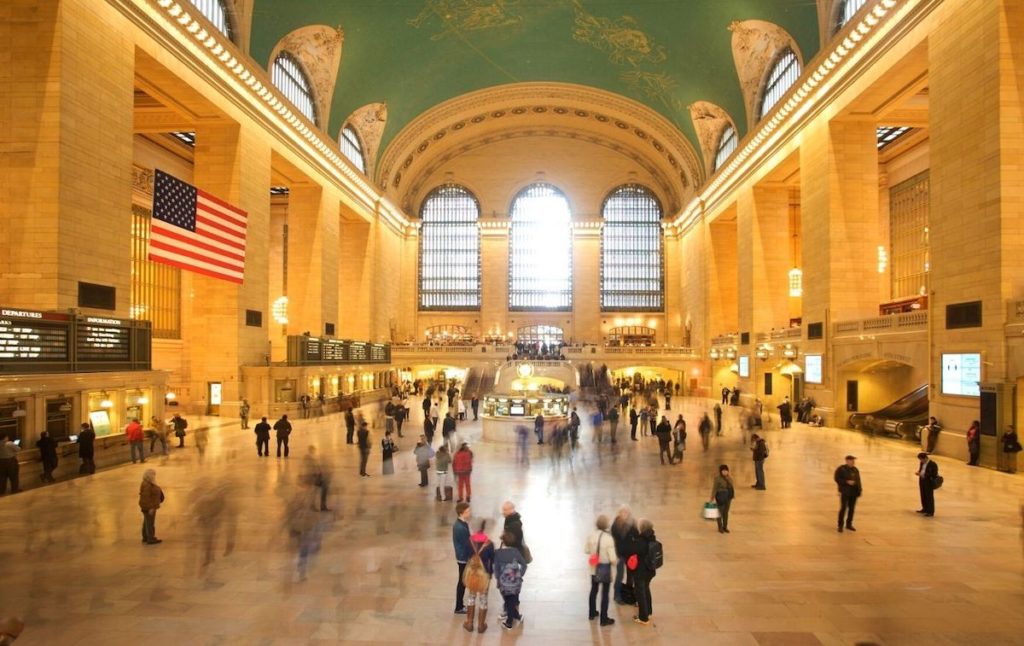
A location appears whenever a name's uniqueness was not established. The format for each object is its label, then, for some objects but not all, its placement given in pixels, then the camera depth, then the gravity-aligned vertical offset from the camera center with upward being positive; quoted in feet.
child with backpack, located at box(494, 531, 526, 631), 17.49 -6.19
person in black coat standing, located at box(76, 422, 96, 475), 39.34 -6.65
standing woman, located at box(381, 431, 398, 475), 39.89 -6.95
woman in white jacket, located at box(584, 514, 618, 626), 18.19 -6.14
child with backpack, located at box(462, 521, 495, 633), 17.33 -6.40
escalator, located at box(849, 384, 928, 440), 59.26 -7.01
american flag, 55.26 +10.20
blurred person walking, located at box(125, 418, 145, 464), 43.57 -6.64
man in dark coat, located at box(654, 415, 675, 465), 44.78 -6.42
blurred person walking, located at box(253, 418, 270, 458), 45.70 -6.55
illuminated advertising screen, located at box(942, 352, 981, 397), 45.37 -2.21
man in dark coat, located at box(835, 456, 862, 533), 27.73 -6.18
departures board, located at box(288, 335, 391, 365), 77.51 -1.50
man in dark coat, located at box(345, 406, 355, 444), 51.08 -6.76
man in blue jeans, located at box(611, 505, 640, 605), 18.92 -5.63
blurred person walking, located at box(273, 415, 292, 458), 45.65 -6.29
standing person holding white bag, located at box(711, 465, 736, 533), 27.07 -6.36
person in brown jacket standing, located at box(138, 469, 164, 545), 25.40 -6.37
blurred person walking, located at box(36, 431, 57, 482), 37.01 -6.58
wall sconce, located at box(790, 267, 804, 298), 93.04 +8.81
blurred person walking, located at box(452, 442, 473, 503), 32.14 -6.14
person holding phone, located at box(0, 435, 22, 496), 33.78 -6.54
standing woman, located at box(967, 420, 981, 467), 43.70 -6.59
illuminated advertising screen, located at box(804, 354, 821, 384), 71.77 -2.86
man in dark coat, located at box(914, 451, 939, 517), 29.50 -6.31
